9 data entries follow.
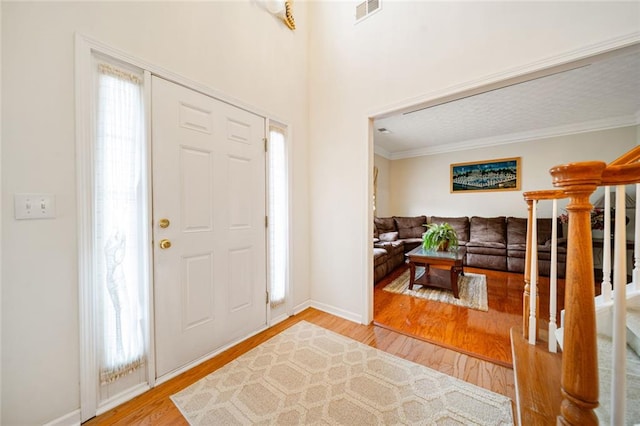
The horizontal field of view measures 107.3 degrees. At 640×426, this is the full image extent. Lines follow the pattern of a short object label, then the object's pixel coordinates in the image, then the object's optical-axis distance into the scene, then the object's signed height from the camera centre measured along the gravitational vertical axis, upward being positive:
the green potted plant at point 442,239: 3.46 -0.41
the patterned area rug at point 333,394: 1.32 -1.15
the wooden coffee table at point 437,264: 3.07 -0.73
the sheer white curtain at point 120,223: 1.37 -0.07
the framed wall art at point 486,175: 4.81 +0.76
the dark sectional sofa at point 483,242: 3.81 -0.60
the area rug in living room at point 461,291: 2.90 -1.11
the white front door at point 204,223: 1.59 -0.09
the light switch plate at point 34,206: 1.12 +0.03
